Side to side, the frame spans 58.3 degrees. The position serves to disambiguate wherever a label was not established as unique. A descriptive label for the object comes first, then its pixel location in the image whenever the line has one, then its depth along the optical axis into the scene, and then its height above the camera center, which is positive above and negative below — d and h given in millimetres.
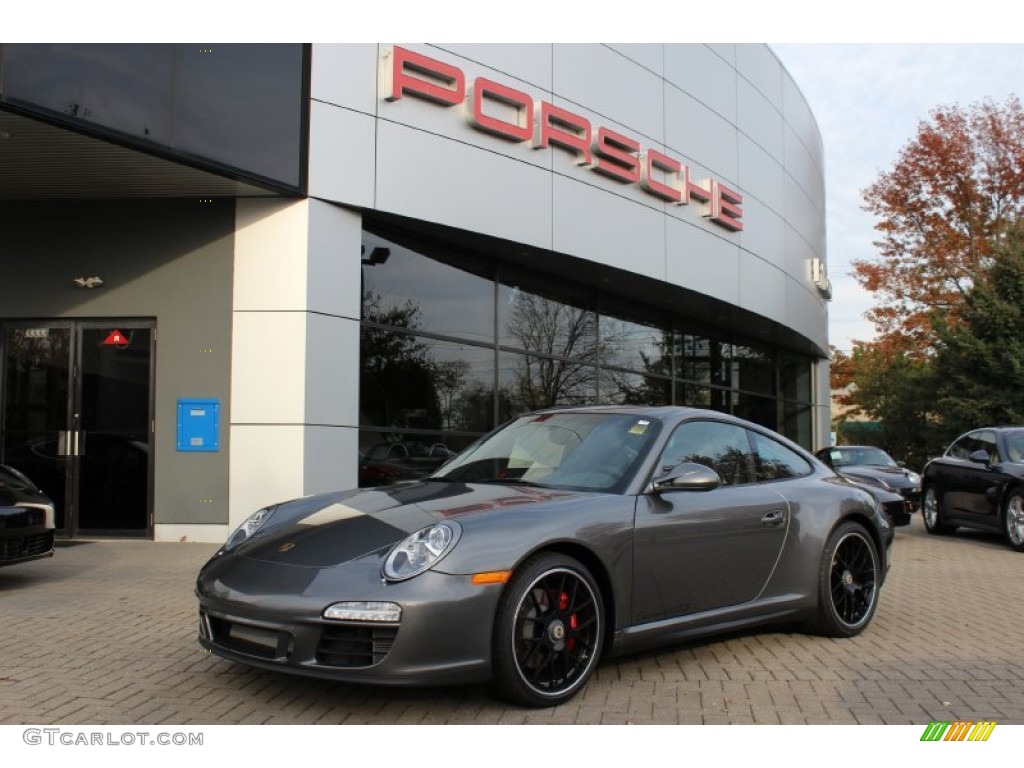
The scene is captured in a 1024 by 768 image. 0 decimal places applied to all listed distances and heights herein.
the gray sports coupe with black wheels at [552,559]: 3811 -712
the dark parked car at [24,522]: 7098 -916
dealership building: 9562 +1943
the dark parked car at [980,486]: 11117 -935
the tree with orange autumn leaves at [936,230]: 29422 +6098
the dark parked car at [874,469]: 13040 -833
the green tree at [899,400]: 29781 +507
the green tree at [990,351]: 25641 +1792
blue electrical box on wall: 10531 -192
